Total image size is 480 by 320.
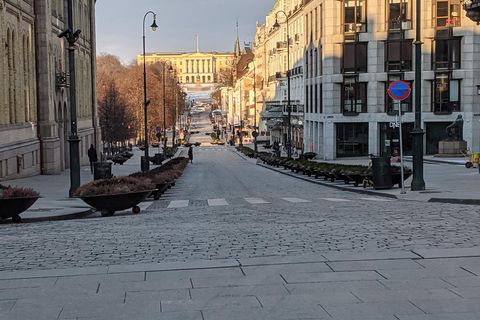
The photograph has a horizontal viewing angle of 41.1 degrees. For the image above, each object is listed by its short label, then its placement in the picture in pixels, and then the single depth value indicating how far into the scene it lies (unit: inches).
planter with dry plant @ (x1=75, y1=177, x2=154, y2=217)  608.4
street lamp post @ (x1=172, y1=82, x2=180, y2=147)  4840.1
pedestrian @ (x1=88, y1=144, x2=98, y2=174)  1561.3
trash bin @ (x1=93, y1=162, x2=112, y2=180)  1063.0
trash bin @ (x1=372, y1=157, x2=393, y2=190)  818.2
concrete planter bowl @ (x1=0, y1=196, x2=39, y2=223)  574.2
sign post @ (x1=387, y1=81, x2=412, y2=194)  726.5
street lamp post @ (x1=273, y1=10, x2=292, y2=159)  2249.0
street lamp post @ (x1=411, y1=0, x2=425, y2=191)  756.6
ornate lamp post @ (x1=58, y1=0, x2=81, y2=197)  816.9
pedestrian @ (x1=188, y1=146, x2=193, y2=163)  2444.6
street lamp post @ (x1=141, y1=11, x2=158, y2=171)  1665.8
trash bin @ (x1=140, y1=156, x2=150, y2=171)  1663.5
